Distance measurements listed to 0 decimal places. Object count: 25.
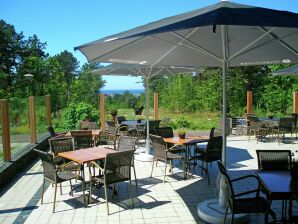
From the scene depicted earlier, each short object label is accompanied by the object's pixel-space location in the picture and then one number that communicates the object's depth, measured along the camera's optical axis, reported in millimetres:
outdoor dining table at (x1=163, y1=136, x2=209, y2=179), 6945
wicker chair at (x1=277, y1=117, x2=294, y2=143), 10836
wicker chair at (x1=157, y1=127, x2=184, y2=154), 7944
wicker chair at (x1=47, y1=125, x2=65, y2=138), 8738
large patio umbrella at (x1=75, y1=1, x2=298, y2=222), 3127
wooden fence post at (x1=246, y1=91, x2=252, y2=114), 14266
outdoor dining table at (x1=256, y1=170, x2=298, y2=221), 3602
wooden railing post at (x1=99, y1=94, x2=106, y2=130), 13648
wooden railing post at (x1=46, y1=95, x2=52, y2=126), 11836
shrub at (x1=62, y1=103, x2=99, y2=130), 13688
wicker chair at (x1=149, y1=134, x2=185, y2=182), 6734
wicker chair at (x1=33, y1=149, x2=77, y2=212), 5240
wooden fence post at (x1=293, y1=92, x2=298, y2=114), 14208
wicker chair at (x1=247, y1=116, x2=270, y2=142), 11445
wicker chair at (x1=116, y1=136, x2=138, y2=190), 6340
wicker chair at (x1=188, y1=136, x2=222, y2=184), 6537
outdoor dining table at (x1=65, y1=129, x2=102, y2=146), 9009
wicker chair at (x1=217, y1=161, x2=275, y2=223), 3939
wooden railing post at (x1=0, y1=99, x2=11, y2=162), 7195
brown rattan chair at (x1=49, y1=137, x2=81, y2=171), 6597
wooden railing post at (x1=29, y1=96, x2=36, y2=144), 9859
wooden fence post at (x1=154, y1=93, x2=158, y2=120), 14877
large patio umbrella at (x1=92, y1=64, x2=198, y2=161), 9157
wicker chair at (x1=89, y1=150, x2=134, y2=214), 5188
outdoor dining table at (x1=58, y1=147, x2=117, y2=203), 5504
